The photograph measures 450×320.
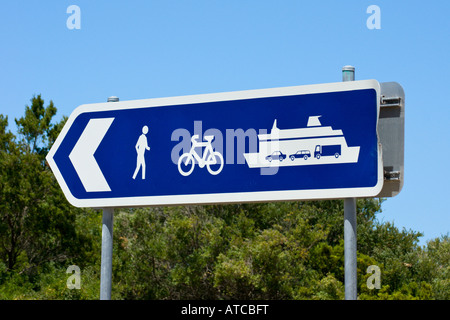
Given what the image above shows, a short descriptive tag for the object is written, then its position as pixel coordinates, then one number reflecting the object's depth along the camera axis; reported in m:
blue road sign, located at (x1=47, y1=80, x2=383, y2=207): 10.25
